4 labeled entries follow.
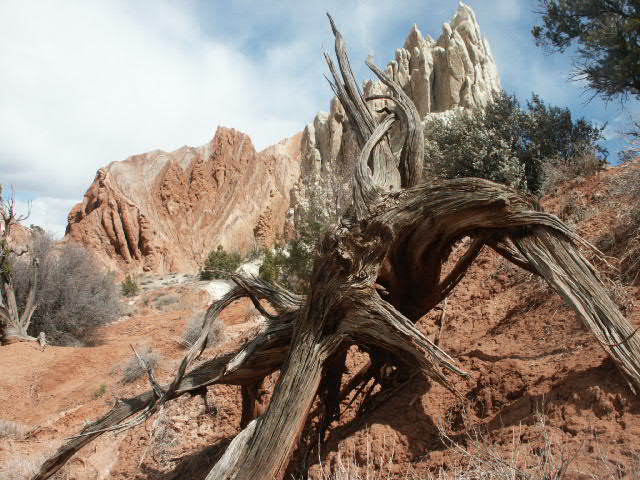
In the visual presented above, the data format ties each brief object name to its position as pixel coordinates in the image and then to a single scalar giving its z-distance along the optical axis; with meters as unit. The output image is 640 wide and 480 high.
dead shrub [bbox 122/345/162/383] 9.07
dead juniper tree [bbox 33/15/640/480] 3.22
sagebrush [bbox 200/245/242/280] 32.44
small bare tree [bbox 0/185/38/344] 15.29
